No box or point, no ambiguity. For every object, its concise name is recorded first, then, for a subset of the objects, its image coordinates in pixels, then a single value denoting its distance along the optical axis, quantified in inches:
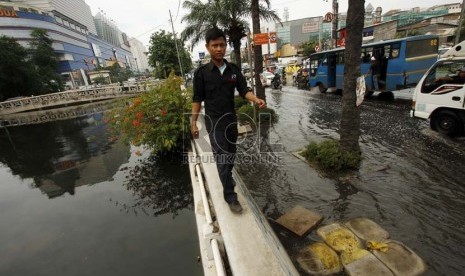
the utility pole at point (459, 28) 522.3
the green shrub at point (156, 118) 265.3
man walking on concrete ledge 114.6
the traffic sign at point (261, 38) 322.0
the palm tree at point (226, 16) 502.0
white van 241.0
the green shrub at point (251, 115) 387.2
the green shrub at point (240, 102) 473.4
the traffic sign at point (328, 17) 803.4
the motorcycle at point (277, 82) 821.2
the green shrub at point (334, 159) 195.0
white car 927.7
